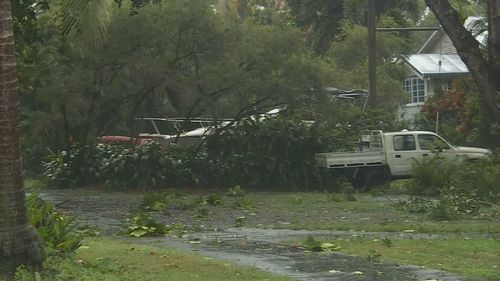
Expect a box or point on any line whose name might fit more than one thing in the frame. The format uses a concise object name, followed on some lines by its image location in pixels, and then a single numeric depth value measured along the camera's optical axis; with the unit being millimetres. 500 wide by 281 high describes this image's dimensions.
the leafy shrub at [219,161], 26891
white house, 51156
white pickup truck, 26859
